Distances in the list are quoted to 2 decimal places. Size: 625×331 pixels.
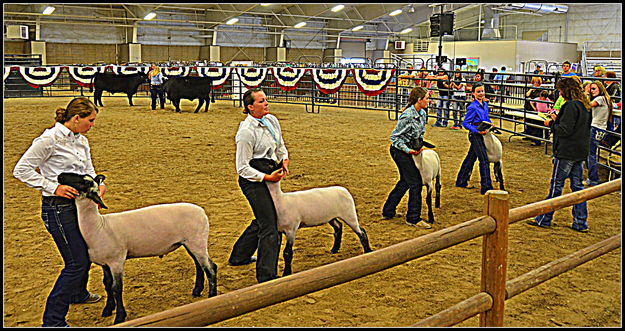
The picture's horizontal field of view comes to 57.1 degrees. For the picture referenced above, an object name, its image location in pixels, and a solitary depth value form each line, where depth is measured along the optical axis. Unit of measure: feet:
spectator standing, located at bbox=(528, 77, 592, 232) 18.42
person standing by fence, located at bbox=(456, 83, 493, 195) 24.14
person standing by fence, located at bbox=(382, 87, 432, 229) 19.43
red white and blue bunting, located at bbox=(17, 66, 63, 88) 65.82
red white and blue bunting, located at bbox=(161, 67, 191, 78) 64.18
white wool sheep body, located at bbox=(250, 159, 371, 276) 14.33
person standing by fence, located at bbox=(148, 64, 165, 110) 58.13
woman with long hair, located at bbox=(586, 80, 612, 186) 25.53
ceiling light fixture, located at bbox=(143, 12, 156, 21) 100.78
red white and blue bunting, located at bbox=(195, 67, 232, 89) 63.21
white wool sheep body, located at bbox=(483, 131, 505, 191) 24.49
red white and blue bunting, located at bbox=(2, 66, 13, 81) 66.49
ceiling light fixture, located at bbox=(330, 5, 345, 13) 110.11
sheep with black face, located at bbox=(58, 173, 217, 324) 11.71
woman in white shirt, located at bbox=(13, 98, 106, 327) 11.43
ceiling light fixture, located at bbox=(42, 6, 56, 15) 94.79
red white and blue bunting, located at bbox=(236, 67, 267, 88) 62.75
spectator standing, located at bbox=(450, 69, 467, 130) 47.03
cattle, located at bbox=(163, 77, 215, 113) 56.29
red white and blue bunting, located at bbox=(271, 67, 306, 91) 60.90
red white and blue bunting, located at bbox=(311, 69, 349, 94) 57.77
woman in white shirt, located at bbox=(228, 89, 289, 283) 13.84
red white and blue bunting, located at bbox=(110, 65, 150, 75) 65.98
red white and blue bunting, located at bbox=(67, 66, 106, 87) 65.05
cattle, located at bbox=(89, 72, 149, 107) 62.59
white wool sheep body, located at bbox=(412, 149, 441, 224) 20.03
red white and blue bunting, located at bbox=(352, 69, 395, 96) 54.24
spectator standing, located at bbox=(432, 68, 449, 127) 48.75
